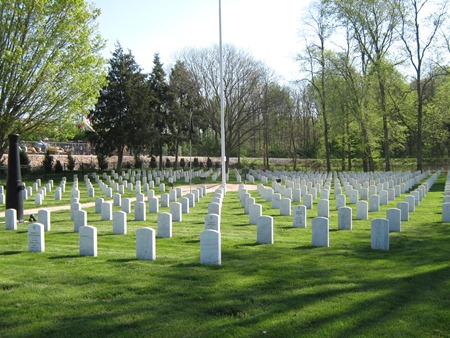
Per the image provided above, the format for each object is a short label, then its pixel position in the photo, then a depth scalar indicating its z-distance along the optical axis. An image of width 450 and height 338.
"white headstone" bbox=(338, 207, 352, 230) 12.30
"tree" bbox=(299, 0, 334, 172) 47.62
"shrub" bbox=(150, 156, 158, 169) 54.08
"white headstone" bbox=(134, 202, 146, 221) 14.26
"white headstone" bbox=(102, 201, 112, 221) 14.67
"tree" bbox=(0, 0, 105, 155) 23.48
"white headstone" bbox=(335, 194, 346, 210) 16.72
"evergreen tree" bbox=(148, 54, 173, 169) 48.47
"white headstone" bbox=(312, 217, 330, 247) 9.92
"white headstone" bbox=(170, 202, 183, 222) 14.08
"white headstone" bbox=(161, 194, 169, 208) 18.42
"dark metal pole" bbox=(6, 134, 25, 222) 14.11
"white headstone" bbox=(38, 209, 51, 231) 12.07
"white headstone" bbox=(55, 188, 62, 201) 22.11
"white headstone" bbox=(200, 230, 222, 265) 8.23
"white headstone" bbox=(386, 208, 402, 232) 11.95
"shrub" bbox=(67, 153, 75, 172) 41.81
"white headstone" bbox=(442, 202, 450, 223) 13.70
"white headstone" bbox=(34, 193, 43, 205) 20.39
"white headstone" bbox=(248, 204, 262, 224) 13.64
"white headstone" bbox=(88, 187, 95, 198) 23.75
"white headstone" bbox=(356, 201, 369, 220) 14.38
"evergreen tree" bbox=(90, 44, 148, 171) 42.12
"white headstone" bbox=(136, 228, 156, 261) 8.65
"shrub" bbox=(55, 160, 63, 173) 39.62
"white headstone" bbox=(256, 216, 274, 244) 10.29
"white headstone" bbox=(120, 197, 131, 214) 16.14
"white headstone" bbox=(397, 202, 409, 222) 13.98
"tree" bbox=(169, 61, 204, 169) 46.88
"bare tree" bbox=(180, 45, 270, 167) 46.41
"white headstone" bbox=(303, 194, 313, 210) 17.47
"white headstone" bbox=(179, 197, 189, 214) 16.34
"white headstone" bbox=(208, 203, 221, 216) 14.32
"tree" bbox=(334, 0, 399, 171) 42.19
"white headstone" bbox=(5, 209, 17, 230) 12.60
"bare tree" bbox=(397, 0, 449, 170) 40.78
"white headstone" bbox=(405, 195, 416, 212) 16.33
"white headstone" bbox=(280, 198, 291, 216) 15.70
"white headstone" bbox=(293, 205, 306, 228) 12.82
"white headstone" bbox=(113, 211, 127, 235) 11.64
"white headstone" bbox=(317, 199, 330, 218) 14.80
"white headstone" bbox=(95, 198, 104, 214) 16.58
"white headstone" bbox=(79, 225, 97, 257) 8.96
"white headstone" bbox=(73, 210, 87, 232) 11.95
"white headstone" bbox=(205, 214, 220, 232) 10.64
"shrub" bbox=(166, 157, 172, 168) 57.66
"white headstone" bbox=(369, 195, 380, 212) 16.30
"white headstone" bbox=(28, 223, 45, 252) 9.49
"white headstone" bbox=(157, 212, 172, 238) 11.05
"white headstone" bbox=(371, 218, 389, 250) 9.61
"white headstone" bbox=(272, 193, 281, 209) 17.83
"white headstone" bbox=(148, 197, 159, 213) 16.41
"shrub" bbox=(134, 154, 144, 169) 51.69
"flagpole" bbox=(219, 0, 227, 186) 28.64
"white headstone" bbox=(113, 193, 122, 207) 18.67
